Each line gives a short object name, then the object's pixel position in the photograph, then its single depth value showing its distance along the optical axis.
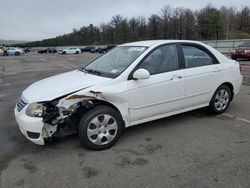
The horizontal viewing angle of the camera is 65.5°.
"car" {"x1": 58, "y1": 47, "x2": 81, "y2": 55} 42.99
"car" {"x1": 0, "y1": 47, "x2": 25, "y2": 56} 35.15
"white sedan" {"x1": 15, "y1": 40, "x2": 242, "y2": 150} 2.72
